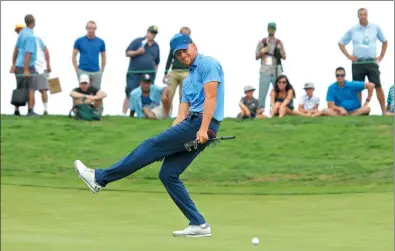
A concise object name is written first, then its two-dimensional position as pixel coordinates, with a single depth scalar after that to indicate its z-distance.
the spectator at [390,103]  22.81
